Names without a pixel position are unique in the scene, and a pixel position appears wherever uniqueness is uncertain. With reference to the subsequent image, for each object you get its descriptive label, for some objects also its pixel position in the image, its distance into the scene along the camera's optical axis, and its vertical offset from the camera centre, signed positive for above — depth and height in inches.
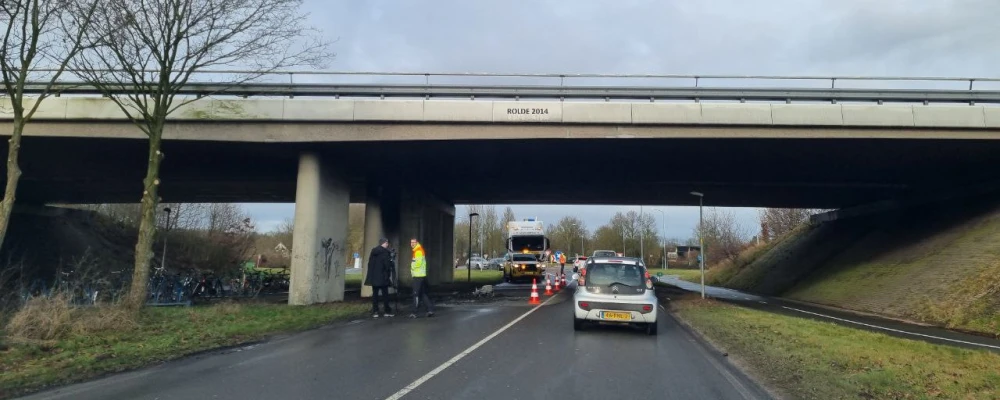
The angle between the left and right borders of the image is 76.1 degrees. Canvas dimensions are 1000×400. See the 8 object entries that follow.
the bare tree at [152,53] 540.1 +190.7
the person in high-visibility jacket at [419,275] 612.4 -4.5
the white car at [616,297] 503.8 -19.2
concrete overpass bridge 742.5 +161.8
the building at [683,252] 3535.9 +125.0
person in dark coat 614.5 -0.2
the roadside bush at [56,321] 381.7 -35.2
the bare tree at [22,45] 487.5 +172.4
